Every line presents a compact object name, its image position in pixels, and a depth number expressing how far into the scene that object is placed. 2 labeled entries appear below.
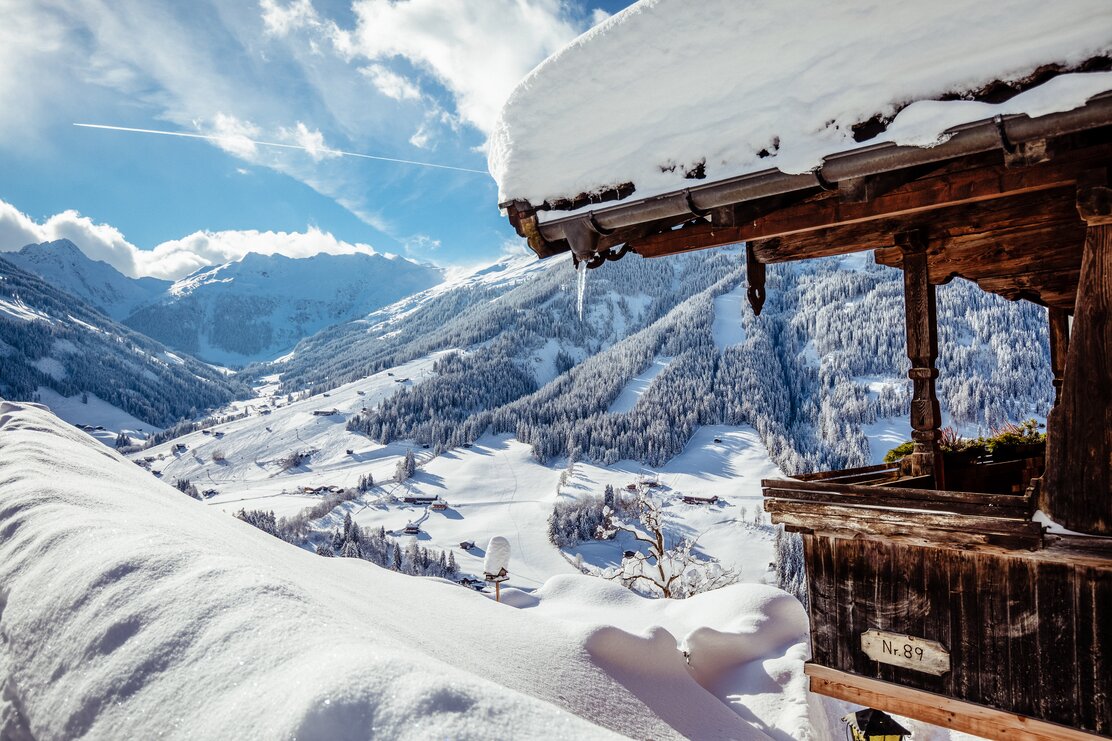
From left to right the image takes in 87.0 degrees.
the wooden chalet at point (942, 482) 2.97
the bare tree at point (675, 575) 22.35
